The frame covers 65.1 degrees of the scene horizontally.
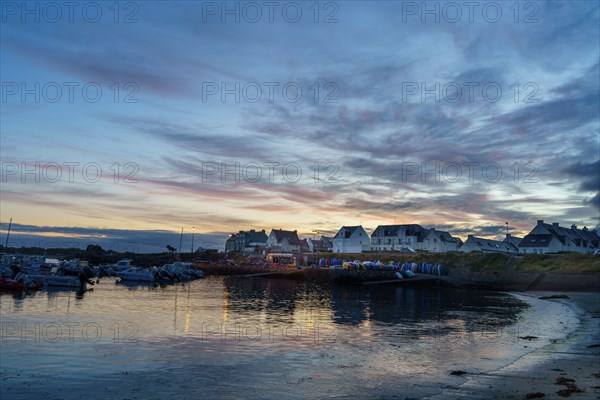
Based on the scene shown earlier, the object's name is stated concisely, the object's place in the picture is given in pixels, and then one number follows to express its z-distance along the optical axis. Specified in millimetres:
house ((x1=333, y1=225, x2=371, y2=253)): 165125
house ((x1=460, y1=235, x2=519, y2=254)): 154375
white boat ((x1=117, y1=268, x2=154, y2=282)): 88438
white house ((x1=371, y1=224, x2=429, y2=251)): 154500
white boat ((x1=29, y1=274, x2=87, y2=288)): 65375
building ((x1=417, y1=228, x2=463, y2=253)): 152875
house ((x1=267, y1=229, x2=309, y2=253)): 188400
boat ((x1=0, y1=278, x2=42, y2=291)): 55156
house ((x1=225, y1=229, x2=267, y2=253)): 188100
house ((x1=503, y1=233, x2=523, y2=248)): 170375
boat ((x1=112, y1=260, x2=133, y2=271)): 109438
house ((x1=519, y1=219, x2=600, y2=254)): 131000
